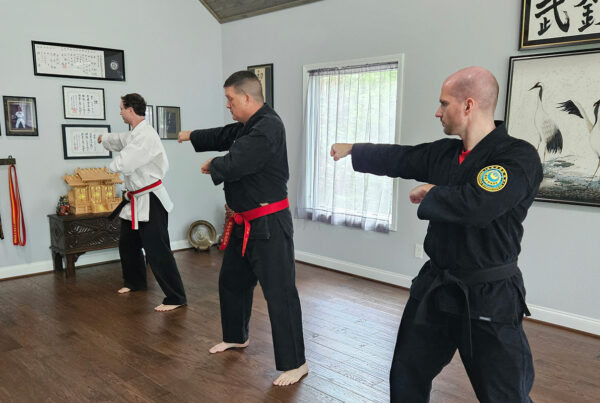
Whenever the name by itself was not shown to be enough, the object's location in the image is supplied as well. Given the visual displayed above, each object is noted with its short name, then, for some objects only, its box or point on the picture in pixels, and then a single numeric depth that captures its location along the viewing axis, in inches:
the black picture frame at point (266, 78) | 197.9
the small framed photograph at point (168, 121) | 200.7
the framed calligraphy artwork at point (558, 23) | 115.7
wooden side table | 168.1
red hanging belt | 165.9
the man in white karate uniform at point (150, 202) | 134.6
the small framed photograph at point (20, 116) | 163.8
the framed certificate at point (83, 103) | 176.6
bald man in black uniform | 57.1
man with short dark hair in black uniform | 92.2
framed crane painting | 118.0
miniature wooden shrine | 172.4
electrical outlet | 156.0
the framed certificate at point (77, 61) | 169.2
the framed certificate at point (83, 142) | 177.9
